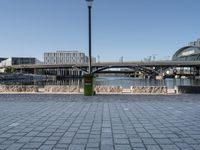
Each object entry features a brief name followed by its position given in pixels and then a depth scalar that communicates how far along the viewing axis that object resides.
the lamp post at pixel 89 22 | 10.53
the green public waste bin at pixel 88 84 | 10.43
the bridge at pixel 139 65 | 50.38
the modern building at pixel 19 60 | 89.88
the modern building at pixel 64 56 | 97.06
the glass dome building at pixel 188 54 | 80.78
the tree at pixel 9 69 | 64.79
